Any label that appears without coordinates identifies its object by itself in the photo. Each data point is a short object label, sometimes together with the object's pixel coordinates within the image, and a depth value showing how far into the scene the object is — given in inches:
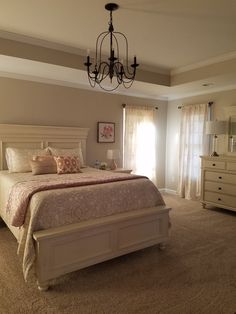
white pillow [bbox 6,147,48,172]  145.3
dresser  167.0
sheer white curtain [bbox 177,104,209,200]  203.8
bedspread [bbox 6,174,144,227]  91.8
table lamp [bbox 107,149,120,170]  189.0
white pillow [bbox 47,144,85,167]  160.9
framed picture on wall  197.5
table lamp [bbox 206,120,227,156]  177.3
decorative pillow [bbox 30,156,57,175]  137.5
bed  85.4
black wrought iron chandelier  96.0
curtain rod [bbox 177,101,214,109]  196.9
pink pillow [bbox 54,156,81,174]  141.0
